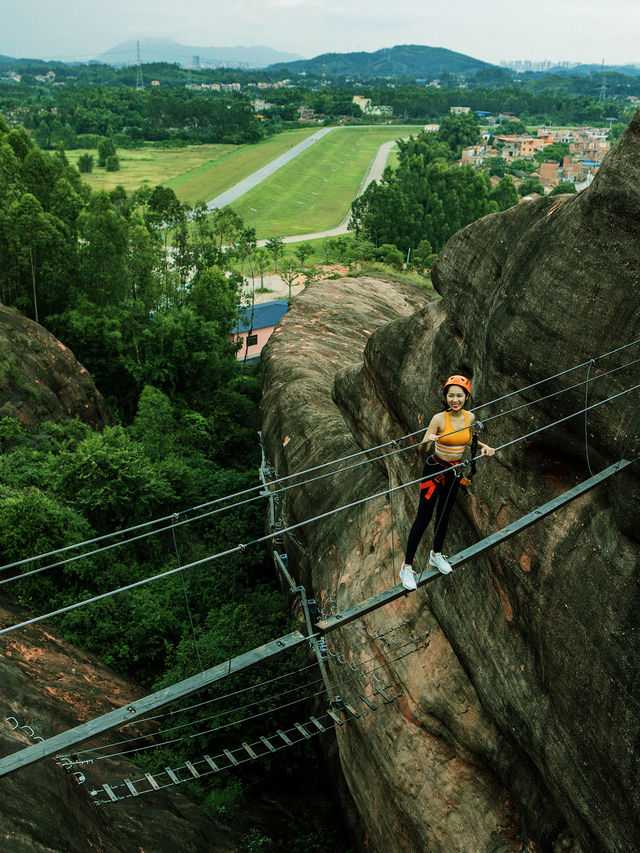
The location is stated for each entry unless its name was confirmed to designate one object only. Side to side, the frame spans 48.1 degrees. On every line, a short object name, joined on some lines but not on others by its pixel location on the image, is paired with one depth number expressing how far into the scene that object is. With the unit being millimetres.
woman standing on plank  7109
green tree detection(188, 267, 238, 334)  33312
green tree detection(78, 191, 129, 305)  29422
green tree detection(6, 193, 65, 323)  26672
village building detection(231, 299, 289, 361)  41812
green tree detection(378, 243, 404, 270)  52406
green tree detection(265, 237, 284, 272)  54500
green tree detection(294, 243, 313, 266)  53541
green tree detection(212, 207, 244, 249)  41312
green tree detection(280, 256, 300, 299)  51469
